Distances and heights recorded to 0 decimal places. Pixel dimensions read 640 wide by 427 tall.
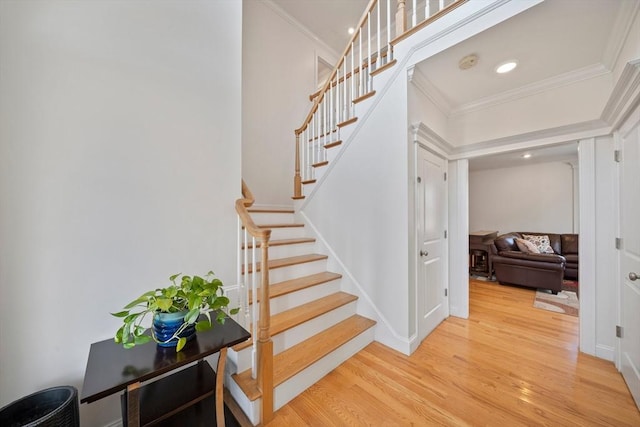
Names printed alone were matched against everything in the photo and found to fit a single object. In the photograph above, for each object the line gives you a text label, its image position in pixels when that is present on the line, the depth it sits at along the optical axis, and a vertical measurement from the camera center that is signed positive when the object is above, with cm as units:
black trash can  92 -80
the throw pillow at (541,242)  442 -57
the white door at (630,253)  152 -29
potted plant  100 -44
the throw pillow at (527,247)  401 -59
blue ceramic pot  107 -51
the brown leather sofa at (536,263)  356 -82
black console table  91 -64
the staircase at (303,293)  140 -66
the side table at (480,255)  442 -81
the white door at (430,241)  224 -29
